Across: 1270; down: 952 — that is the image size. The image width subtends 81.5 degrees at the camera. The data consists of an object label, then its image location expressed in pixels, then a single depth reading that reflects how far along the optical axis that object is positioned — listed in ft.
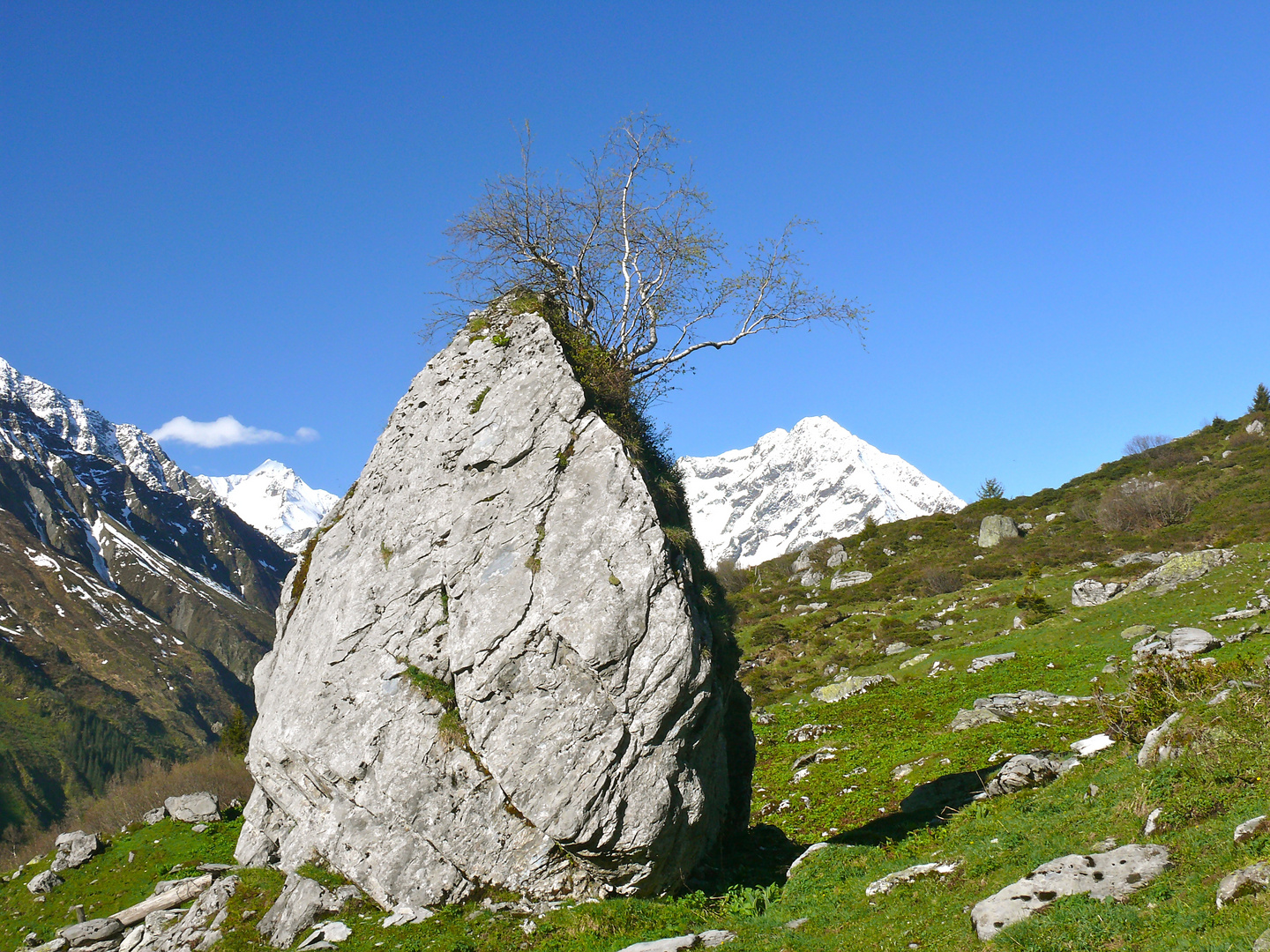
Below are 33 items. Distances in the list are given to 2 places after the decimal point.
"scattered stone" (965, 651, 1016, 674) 111.65
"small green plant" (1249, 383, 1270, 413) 278.87
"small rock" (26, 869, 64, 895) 80.28
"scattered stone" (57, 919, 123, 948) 59.62
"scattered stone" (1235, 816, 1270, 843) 30.01
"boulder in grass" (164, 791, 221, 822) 92.12
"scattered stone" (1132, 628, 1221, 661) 80.89
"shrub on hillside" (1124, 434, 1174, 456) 376.60
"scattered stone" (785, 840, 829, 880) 53.64
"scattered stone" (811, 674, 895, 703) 124.98
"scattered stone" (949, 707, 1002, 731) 82.84
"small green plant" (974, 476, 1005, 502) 323.98
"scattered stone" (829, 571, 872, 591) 244.01
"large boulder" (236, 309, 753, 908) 48.29
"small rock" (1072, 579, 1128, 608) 135.54
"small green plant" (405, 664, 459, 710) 52.65
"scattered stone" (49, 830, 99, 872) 84.69
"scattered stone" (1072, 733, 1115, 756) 58.44
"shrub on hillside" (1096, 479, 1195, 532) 199.82
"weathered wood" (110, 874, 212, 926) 61.46
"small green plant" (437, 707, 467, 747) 51.03
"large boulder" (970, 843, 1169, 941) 31.71
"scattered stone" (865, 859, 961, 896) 42.73
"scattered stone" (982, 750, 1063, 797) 57.57
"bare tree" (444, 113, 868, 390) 72.13
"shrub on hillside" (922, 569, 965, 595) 202.49
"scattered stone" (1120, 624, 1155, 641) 102.15
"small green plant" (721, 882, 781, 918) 48.01
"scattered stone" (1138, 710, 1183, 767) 43.68
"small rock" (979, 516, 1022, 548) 236.22
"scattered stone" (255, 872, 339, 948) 49.60
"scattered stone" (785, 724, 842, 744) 102.42
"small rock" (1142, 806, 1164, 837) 35.58
